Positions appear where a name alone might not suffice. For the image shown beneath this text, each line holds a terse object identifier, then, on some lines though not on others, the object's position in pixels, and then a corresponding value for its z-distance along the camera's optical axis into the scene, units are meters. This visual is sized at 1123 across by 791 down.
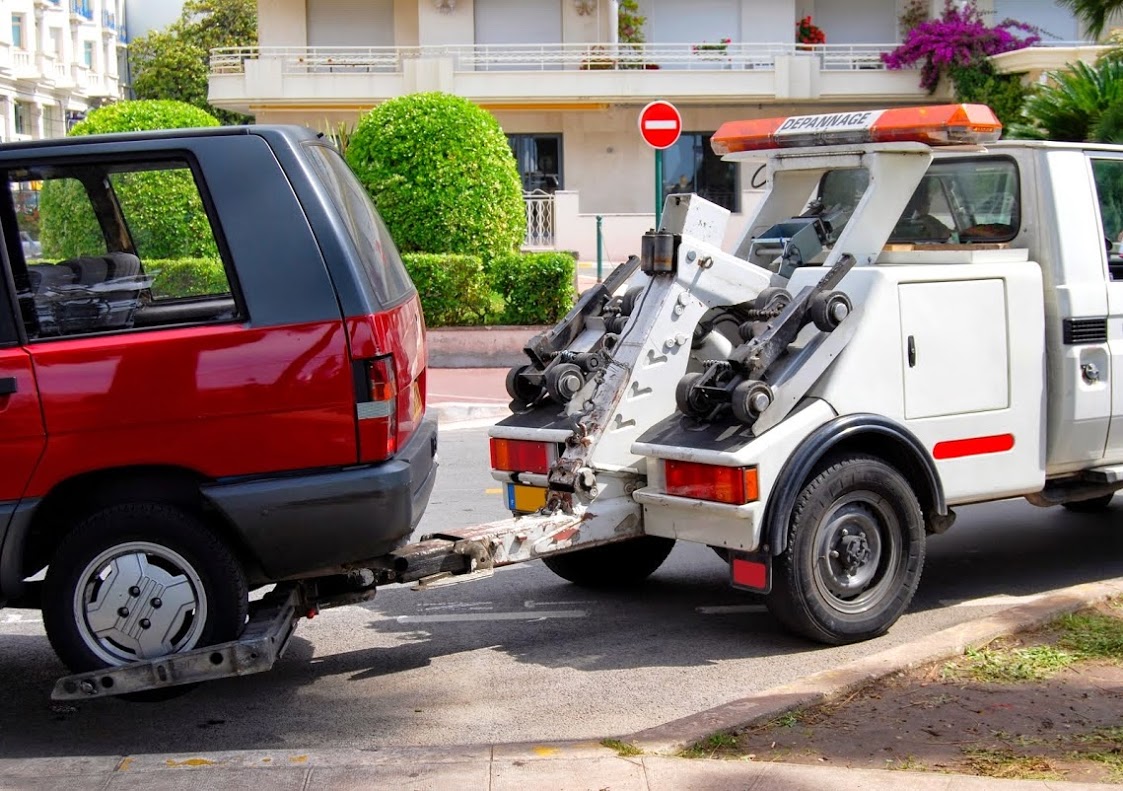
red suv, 4.76
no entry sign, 16.47
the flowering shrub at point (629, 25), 33.19
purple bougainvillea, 31.28
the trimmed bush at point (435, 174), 16.03
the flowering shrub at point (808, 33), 33.59
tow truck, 5.74
